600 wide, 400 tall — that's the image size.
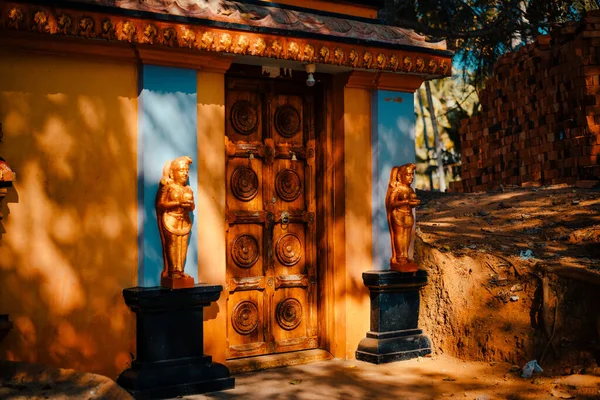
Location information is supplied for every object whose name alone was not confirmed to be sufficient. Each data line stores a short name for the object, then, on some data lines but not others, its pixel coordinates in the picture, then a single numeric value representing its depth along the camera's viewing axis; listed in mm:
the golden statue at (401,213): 7383
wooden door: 7000
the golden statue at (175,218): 5984
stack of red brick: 11930
